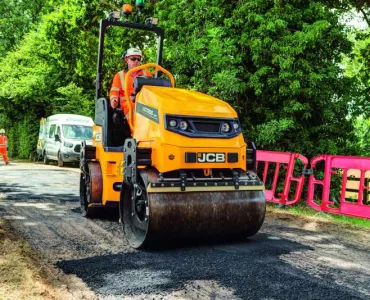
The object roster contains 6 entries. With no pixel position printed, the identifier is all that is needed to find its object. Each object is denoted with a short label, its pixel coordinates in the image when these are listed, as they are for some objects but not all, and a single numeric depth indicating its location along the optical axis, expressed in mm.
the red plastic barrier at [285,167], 9067
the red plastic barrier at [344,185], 7898
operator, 6828
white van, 21828
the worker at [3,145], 22798
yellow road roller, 5293
